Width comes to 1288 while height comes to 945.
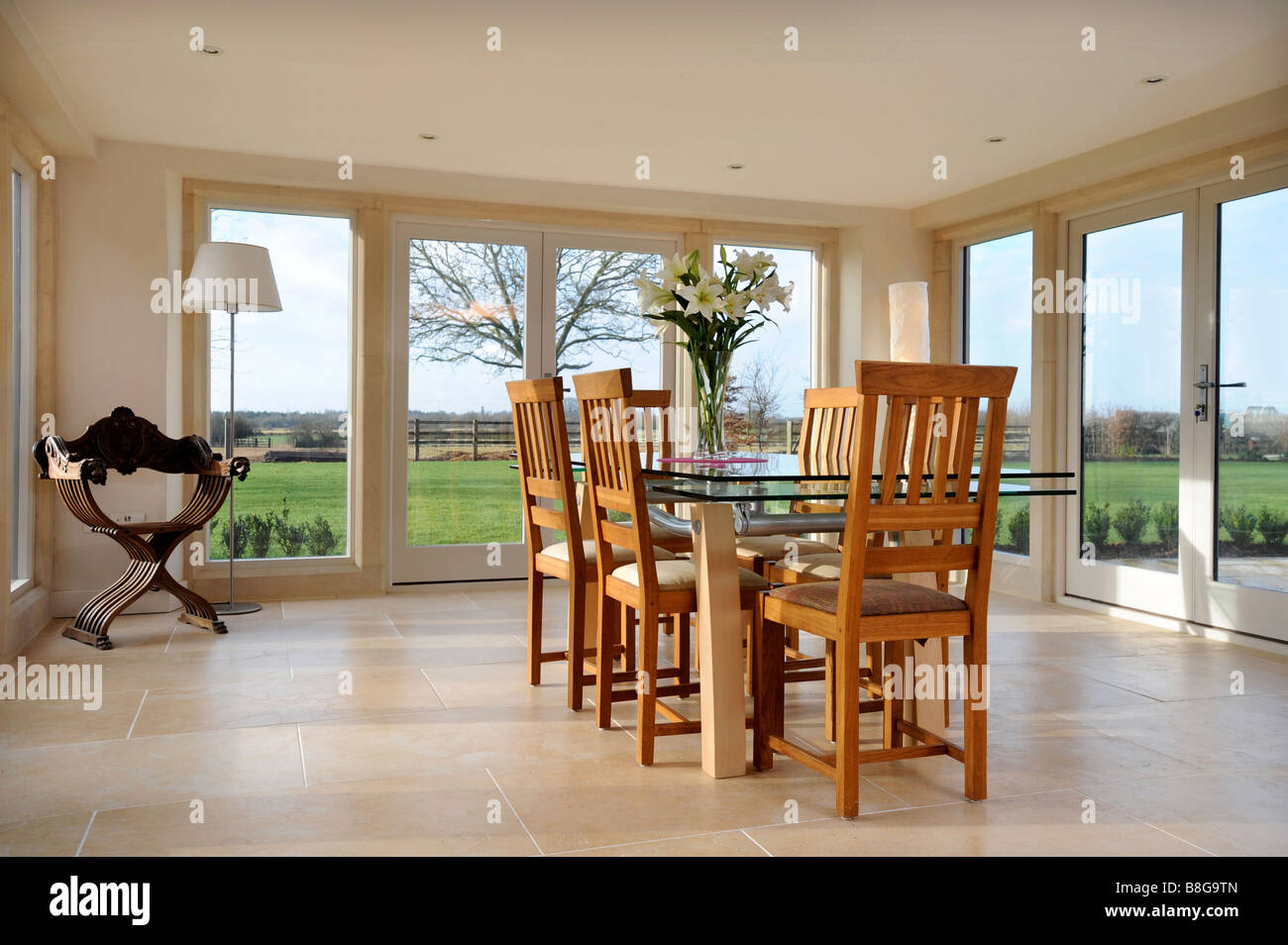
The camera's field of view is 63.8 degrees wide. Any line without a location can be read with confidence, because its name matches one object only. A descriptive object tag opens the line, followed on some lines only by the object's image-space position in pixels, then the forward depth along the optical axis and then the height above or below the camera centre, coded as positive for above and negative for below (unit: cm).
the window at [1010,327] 596 +68
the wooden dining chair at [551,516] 341 -27
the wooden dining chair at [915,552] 238 -27
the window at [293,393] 566 +25
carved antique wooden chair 443 -22
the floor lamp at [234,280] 504 +78
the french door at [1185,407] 450 +16
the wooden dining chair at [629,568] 287 -36
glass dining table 277 -44
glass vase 351 +16
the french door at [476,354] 593 +50
